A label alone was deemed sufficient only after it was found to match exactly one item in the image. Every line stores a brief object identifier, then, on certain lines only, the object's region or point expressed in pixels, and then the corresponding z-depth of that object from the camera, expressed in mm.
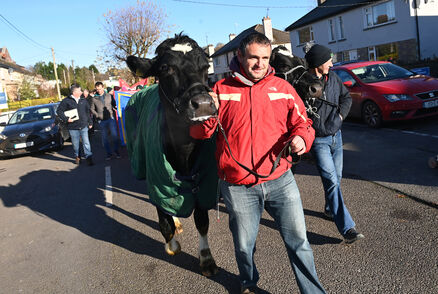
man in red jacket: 2314
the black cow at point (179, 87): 2720
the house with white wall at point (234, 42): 42062
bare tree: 31234
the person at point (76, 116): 8961
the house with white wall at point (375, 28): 22094
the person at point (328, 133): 3473
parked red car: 8594
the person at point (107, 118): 9586
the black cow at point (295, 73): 2980
